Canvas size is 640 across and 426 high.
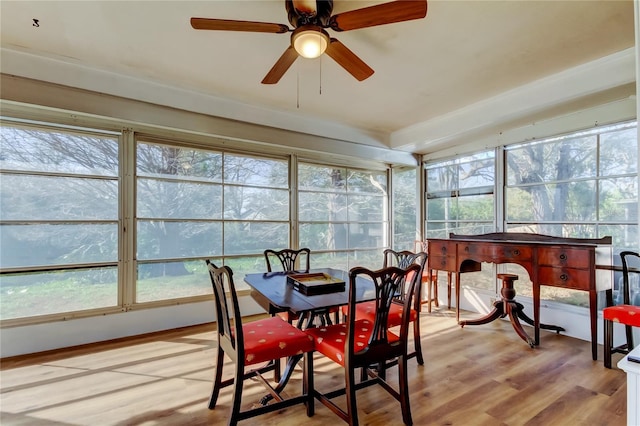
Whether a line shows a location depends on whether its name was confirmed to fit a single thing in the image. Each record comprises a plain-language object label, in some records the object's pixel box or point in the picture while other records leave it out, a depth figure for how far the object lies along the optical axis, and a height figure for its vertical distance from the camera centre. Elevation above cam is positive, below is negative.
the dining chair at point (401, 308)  2.31 -0.73
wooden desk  2.69 -0.41
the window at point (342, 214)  4.49 +0.06
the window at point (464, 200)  4.07 +0.25
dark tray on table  2.07 -0.46
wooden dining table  1.82 -0.51
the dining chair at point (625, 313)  2.25 -0.72
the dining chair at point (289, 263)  2.41 -0.55
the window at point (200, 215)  3.44 +0.04
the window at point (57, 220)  2.84 -0.01
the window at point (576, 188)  2.92 +0.31
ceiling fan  1.65 +1.11
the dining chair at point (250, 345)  1.69 -0.75
